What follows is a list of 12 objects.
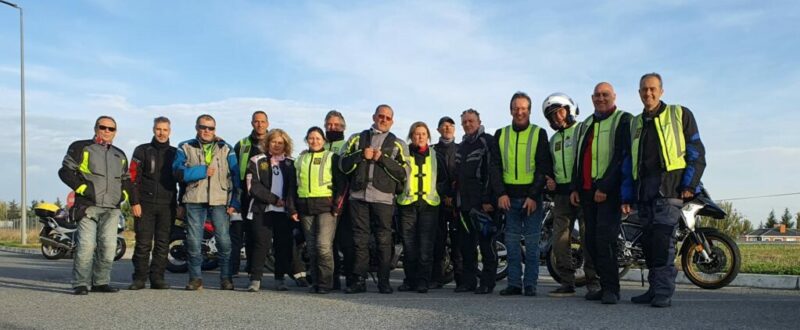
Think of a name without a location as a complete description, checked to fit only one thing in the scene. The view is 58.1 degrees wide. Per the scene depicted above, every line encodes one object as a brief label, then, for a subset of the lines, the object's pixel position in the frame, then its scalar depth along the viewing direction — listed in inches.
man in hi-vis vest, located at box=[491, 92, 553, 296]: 265.1
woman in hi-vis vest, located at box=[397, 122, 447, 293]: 287.9
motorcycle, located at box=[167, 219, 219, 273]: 387.2
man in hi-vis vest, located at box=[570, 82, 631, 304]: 240.1
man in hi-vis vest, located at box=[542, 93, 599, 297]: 260.7
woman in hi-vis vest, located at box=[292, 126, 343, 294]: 278.7
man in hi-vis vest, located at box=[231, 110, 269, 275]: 308.3
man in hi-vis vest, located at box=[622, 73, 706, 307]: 226.5
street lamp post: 873.3
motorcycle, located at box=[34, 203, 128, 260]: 524.7
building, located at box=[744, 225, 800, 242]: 1952.8
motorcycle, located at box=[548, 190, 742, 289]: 294.2
